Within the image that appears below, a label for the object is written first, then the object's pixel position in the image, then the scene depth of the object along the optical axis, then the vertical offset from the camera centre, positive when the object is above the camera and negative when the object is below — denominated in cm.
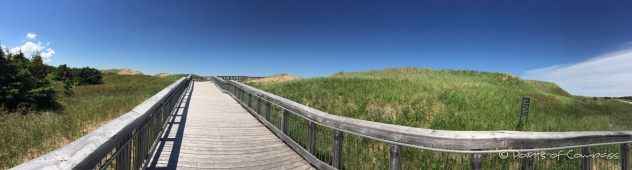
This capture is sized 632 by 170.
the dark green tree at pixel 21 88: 1377 -45
